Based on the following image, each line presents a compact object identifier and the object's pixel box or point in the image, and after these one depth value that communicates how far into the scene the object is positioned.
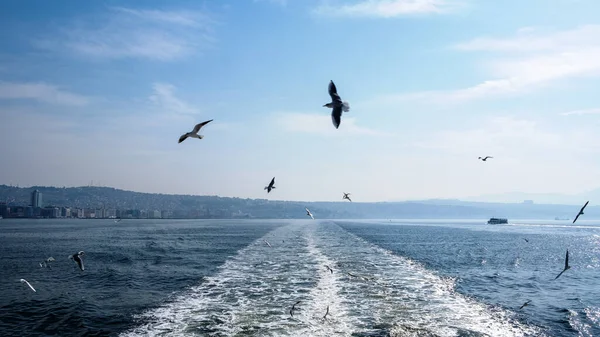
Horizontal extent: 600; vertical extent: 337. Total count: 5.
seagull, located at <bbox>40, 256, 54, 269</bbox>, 38.49
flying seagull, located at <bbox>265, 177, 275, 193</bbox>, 18.02
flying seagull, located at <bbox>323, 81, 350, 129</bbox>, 9.82
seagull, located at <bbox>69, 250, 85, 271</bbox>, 17.53
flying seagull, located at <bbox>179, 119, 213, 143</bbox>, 12.86
